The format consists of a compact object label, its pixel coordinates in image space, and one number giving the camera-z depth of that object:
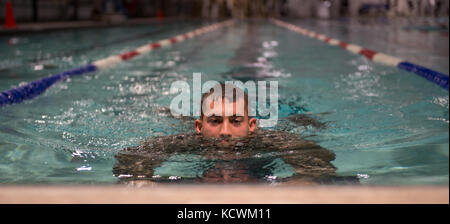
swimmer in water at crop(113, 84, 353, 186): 2.12
